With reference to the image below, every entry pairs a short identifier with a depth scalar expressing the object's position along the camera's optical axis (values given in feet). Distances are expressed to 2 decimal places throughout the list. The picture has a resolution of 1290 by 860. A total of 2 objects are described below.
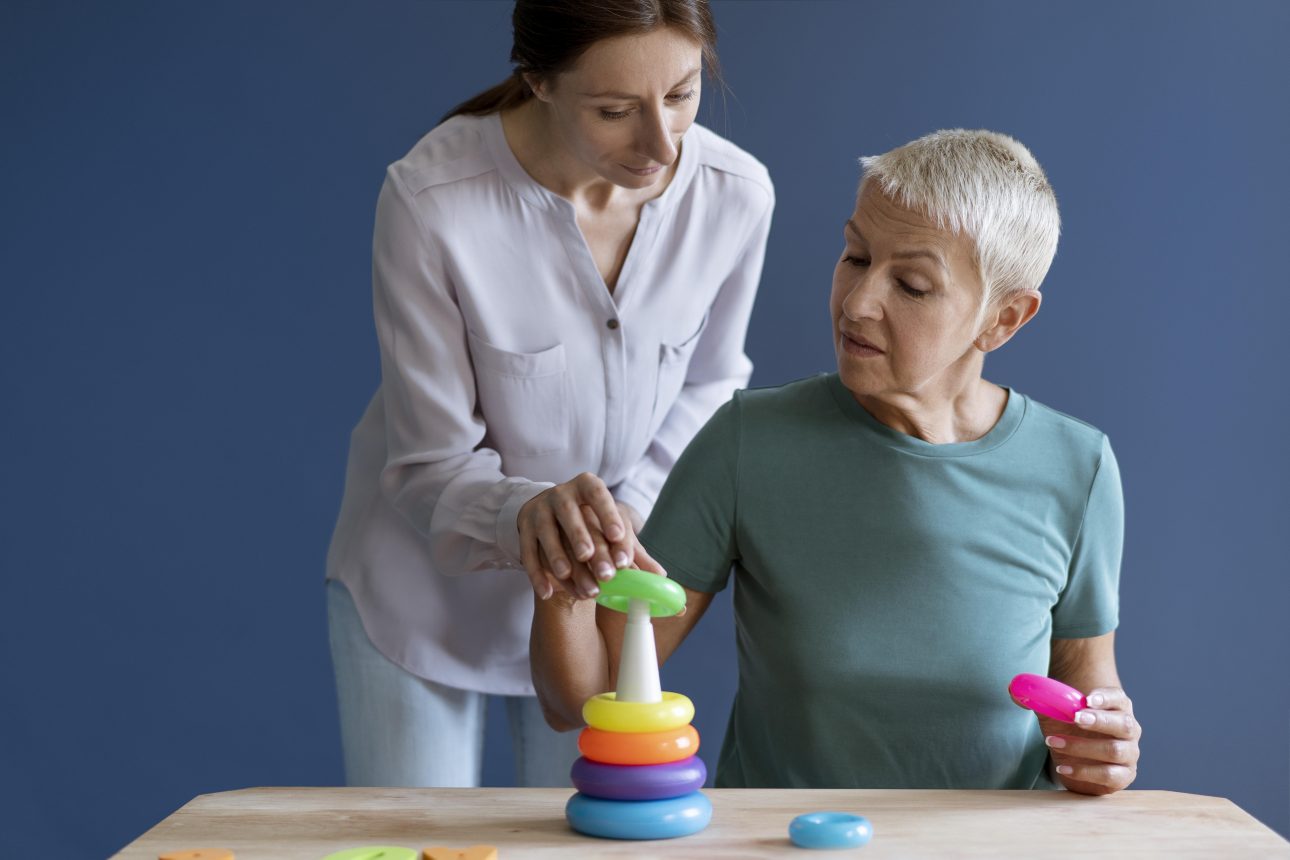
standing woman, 10.57
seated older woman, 10.18
